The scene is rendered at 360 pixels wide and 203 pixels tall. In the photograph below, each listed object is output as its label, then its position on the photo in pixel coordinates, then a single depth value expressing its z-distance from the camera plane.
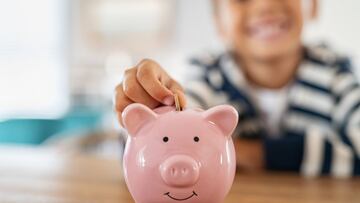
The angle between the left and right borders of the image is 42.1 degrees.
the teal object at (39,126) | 2.01
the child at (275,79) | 0.97
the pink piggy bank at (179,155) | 0.35
